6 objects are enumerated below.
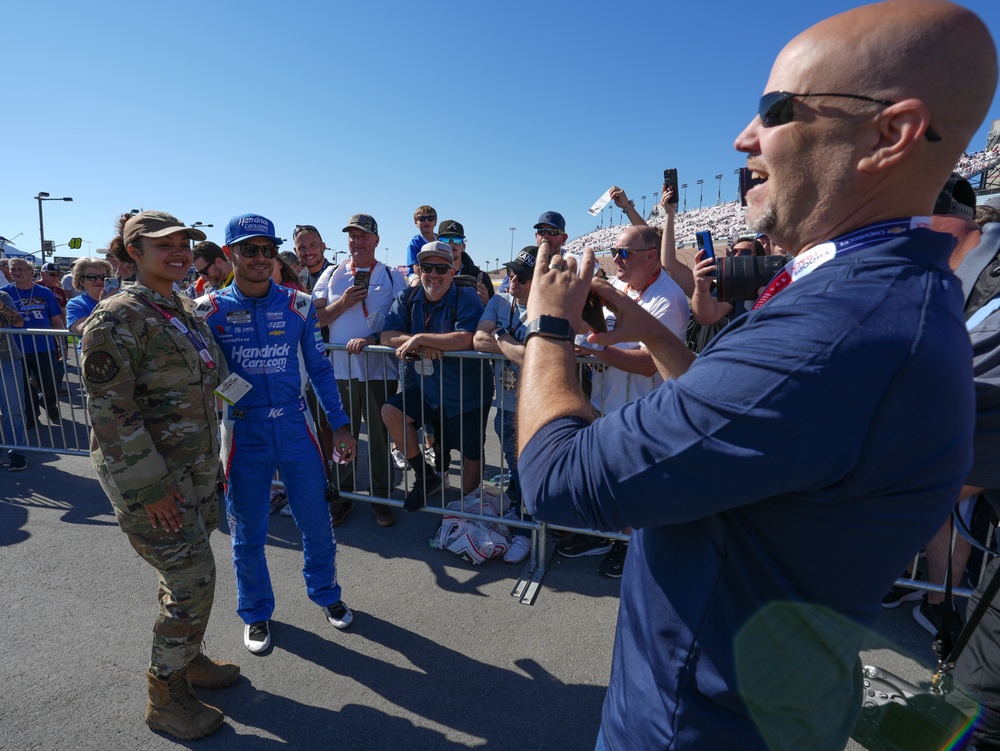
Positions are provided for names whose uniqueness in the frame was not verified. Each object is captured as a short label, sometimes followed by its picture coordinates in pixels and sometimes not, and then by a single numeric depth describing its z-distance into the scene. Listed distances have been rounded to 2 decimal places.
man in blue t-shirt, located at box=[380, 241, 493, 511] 4.43
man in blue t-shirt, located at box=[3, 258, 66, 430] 7.02
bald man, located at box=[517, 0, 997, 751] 0.79
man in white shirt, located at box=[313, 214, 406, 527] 4.92
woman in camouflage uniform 2.43
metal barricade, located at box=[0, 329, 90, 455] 6.04
